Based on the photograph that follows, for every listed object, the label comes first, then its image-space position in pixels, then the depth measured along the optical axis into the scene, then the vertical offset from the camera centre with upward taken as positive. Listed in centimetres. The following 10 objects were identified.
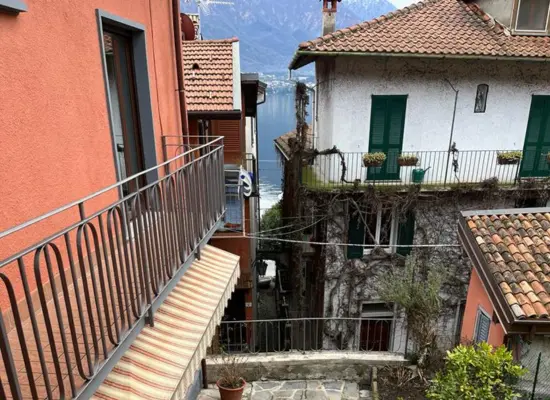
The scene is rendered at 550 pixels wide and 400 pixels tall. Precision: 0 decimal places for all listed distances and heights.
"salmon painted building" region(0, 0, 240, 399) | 271 -90
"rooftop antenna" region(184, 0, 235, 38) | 1838 +460
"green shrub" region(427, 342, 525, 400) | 472 -348
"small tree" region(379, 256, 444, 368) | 765 -450
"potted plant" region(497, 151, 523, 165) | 1147 -174
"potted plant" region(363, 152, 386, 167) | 1116 -174
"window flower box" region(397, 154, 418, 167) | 1136 -180
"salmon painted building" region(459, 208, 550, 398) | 566 -291
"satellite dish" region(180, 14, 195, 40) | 1213 +229
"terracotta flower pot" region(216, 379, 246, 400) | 688 -526
